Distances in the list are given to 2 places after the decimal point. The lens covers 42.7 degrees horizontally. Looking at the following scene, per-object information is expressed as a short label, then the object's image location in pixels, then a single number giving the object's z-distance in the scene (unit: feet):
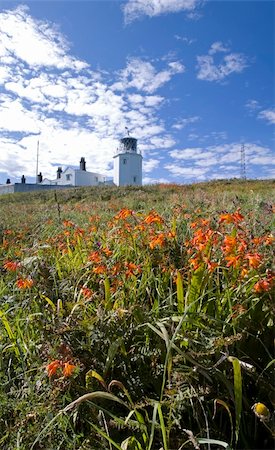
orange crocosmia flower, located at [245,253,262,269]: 5.41
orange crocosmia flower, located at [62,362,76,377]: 4.66
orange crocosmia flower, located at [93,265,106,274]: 6.87
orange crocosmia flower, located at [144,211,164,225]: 8.06
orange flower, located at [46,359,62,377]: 4.69
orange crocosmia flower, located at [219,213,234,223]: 6.59
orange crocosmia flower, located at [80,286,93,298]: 6.48
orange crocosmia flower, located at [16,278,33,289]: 6.70
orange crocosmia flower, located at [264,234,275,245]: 6.86
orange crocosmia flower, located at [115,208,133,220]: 8.88
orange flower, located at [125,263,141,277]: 6.93
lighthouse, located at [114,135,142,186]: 183.52
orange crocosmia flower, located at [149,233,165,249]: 7.58
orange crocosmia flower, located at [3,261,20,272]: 7.18
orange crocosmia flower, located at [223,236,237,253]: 6.02
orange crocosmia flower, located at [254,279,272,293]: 5.05
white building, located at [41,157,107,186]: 188.03
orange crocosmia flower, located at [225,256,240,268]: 5.74
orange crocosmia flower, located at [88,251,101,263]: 7.62
